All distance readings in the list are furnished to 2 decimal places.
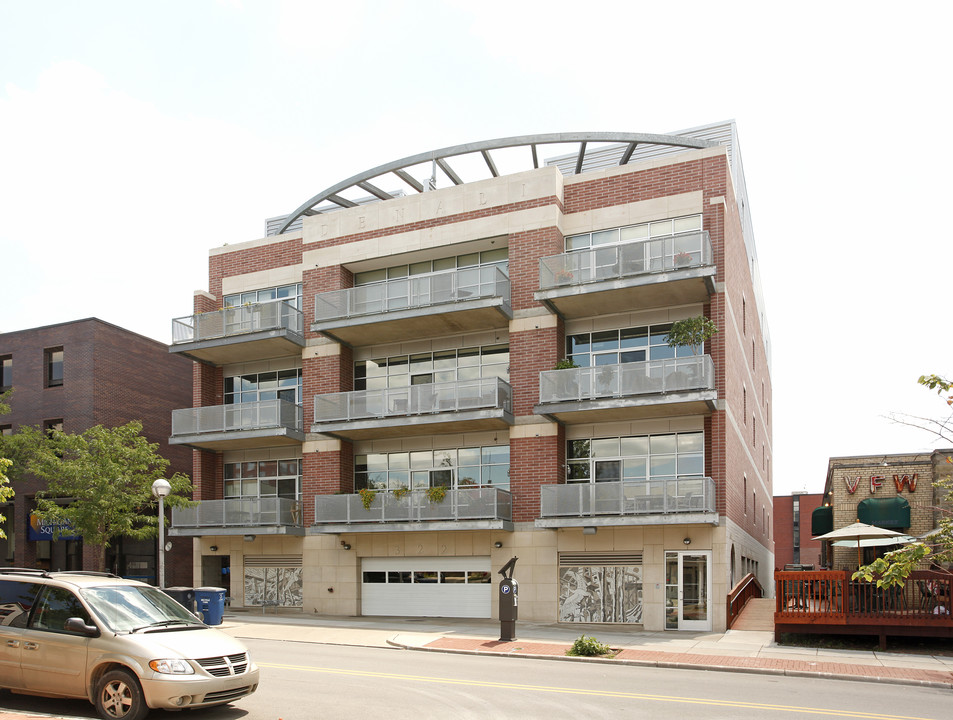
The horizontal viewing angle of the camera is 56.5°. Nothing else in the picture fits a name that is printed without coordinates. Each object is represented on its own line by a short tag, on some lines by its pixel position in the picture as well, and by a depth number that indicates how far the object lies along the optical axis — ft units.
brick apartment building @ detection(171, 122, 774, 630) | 81.35
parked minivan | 32.30
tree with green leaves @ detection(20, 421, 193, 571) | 92.22
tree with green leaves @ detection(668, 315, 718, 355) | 81.41
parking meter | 65.57
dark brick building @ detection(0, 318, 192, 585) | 119.96
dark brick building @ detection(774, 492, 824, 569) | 247.09
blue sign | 121.49
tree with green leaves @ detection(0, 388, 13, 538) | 55.83
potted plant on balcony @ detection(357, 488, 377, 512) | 91.40
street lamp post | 66.95
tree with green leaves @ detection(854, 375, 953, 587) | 37.45
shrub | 57.82
